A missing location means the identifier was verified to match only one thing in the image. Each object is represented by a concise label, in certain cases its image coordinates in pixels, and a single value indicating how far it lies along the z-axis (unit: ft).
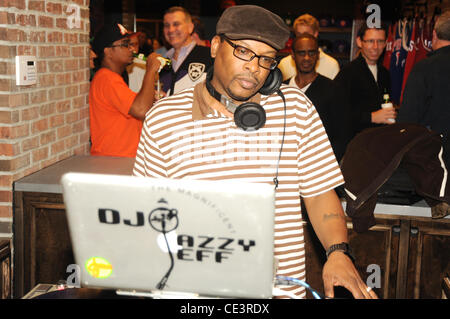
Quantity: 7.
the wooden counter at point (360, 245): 8.87
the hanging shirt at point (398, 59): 18.29
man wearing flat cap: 5.40
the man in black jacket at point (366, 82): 12.19
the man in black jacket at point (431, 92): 9.91
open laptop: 3.53
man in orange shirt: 10.90
